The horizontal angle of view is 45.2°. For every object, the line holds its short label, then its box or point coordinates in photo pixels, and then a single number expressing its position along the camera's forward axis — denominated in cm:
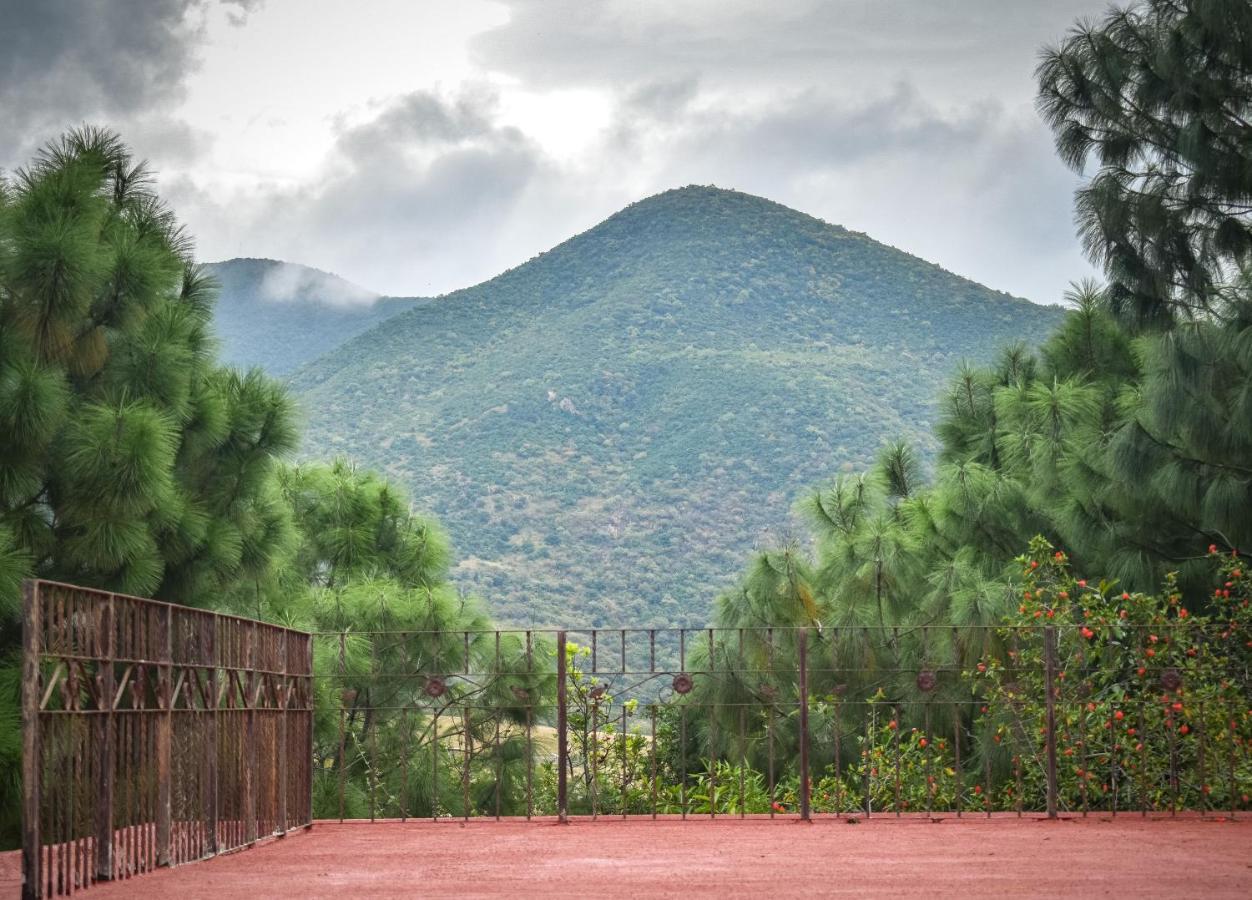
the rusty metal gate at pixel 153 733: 643
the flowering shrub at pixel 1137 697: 1065
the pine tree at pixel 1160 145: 990
